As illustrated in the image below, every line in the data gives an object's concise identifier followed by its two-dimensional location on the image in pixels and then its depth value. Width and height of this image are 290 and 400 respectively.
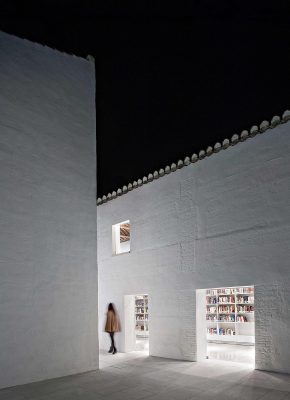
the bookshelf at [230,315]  12.45
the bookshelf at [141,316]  14.98
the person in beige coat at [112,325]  11.00
